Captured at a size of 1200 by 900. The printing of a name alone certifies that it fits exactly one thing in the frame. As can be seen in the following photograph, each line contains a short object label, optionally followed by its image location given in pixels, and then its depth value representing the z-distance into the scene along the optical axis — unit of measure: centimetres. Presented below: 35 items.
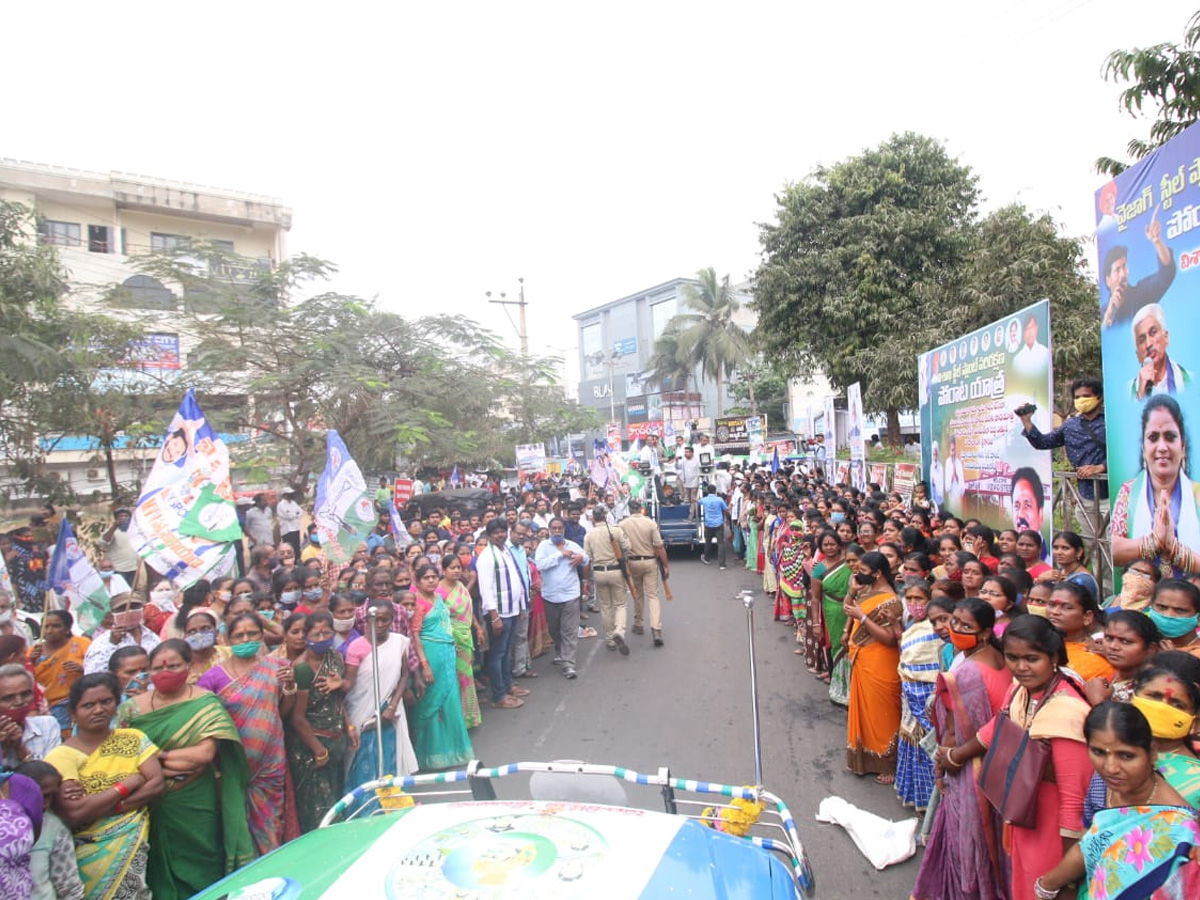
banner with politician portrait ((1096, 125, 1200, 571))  438
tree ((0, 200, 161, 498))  958
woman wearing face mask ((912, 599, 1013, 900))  310
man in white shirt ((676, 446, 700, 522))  1776
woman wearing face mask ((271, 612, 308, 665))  414
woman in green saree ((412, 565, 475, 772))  531
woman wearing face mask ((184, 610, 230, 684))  388
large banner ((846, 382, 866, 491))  1060
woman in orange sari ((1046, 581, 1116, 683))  329
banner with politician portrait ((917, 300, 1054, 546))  606
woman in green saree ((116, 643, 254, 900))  311
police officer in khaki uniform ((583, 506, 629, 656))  814
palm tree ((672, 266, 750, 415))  4119
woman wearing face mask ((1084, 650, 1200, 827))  209
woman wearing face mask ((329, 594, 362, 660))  454
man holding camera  589
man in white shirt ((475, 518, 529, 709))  680
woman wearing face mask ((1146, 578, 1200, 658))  319
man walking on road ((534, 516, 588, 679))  778
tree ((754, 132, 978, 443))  1709
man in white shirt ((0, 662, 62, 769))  287
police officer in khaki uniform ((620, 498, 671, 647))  838
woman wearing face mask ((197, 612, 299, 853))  358
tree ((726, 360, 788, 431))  4791
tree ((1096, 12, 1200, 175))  725
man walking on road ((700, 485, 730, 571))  1330
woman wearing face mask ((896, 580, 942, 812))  399
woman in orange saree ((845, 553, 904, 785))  476
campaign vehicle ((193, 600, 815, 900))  170
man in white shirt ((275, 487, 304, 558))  1225
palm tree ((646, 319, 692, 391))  4503
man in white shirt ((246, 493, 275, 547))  1195
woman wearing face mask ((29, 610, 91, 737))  454
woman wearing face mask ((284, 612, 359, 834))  404
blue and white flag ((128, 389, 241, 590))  550
